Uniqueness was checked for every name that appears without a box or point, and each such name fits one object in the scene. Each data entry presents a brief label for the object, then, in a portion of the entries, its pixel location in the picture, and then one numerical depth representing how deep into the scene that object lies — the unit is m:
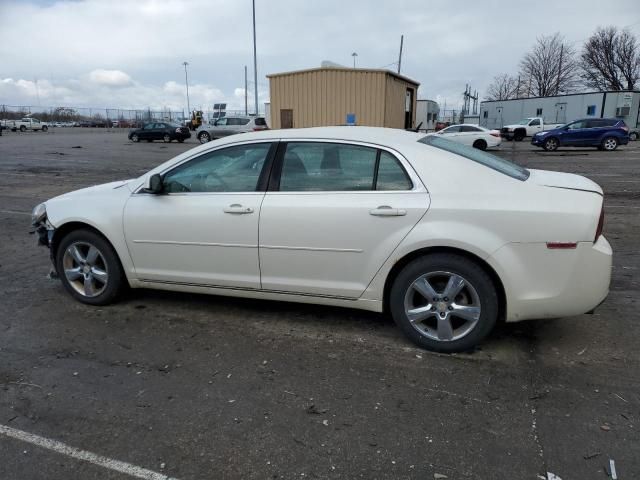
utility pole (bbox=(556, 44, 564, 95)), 60.25
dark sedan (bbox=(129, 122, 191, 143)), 33.25
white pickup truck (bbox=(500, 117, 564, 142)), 34.22
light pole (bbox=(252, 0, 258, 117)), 37.97
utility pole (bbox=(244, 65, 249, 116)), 56.18
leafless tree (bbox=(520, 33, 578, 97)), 60.28
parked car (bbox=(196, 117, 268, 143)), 28.69
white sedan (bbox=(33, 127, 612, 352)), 3.28
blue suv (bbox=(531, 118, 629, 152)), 23.91
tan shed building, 18.83
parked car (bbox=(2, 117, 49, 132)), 53.00
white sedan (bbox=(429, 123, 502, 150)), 23.98
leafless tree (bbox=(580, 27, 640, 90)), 51.50
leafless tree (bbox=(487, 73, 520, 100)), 74.34
